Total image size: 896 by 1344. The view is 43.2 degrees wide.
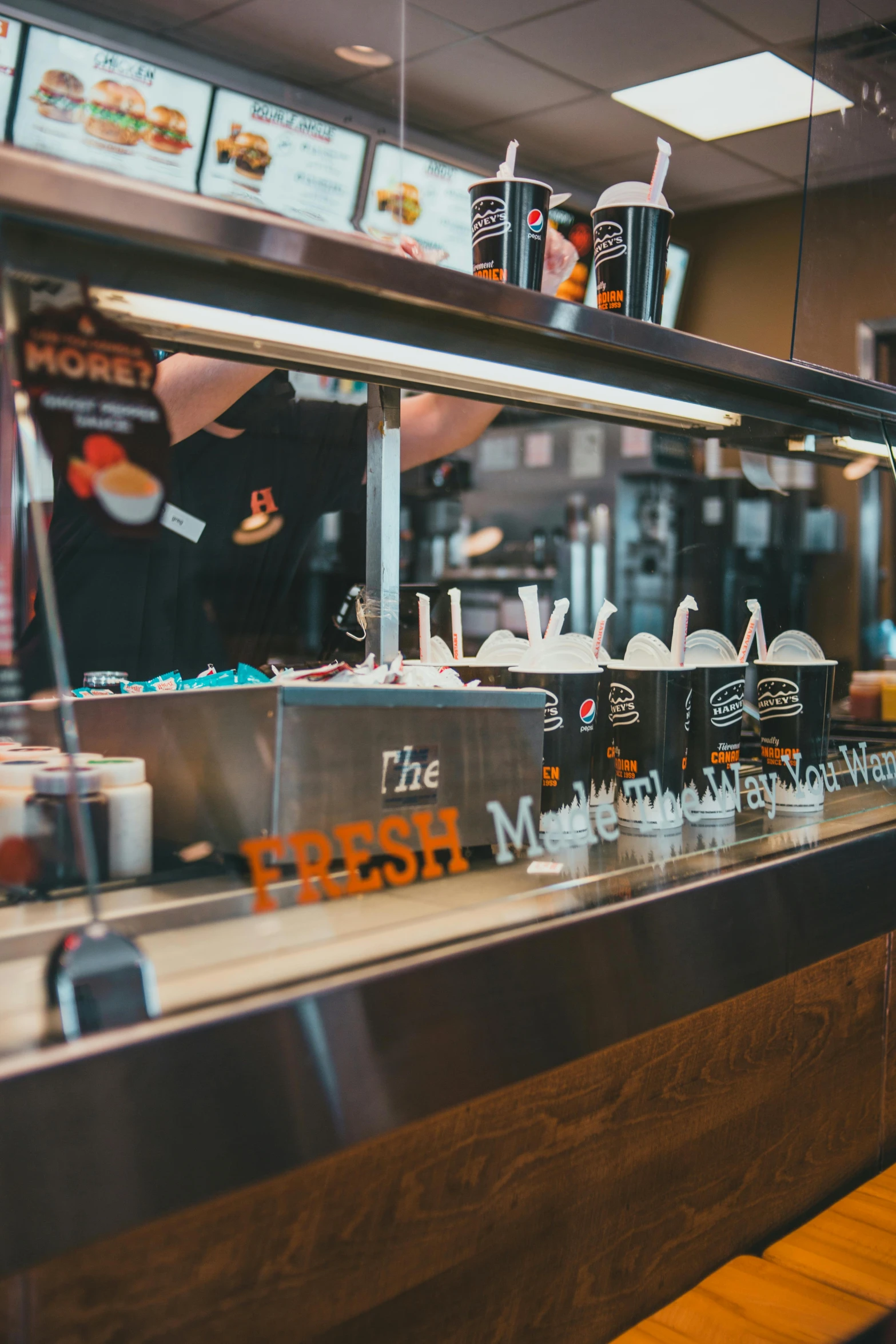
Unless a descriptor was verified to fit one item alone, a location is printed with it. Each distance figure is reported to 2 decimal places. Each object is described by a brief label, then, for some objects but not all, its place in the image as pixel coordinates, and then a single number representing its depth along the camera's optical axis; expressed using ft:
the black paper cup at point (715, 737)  4.36
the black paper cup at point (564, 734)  3.76
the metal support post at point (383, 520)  4.26
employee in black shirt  6.82
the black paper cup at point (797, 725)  4.74
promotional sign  2.48
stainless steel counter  2.11
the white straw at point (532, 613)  4.00
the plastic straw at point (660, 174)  4.14
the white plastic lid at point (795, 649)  4.86
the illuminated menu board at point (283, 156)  11.23
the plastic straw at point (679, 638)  4.29
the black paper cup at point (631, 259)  4.15
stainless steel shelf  2.49
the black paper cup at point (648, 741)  4.15
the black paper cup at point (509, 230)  3.79
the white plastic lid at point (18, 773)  2.78
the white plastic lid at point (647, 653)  4.24
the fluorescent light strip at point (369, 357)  3.01
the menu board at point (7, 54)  9.56
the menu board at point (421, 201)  12.82
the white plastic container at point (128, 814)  2.93
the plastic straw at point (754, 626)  4.87
